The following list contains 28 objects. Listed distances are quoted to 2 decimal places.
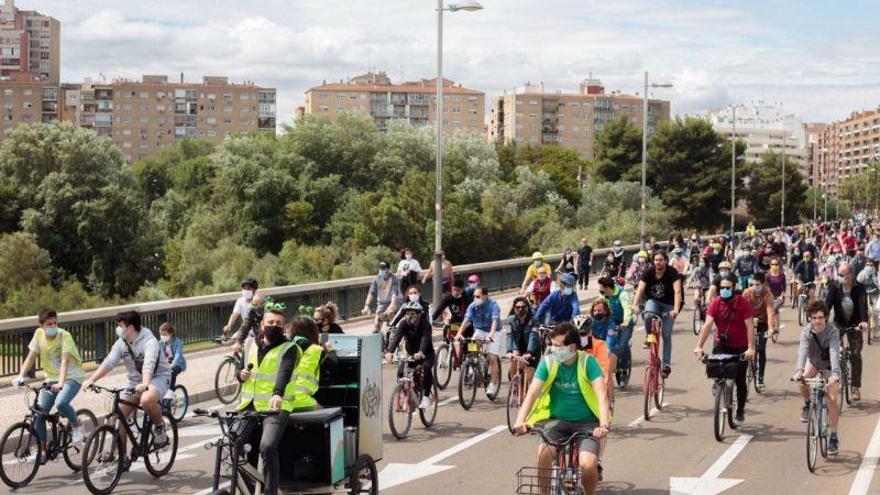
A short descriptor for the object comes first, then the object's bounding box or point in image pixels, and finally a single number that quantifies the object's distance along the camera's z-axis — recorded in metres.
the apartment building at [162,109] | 191.00
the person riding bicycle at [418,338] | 15.25
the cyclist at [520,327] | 16.30
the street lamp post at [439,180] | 28.22
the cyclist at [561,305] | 16.58
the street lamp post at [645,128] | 49.84
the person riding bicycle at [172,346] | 15.94
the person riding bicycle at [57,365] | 12.71
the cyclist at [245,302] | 19.30
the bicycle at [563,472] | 8.55
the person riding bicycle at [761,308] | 18.48
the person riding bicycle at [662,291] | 17.48
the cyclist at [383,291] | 24.56
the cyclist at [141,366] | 12.28
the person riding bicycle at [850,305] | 16.62
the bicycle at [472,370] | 17.05
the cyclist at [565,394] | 9.16
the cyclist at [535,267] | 24.48
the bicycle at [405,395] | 14.88
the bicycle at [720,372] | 14.37
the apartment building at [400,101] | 188.38
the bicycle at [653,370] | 16.12
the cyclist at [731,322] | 14.57
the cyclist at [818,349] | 13.32
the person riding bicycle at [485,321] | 17.25
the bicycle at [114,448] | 11.79
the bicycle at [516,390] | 15.33
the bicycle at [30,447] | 12.14
